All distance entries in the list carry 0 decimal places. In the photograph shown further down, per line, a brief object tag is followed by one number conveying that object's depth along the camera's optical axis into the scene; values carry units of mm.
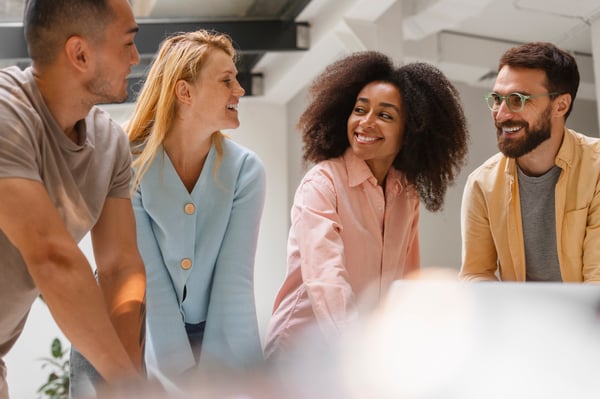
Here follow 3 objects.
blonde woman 1891
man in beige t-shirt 1149
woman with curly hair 1879
